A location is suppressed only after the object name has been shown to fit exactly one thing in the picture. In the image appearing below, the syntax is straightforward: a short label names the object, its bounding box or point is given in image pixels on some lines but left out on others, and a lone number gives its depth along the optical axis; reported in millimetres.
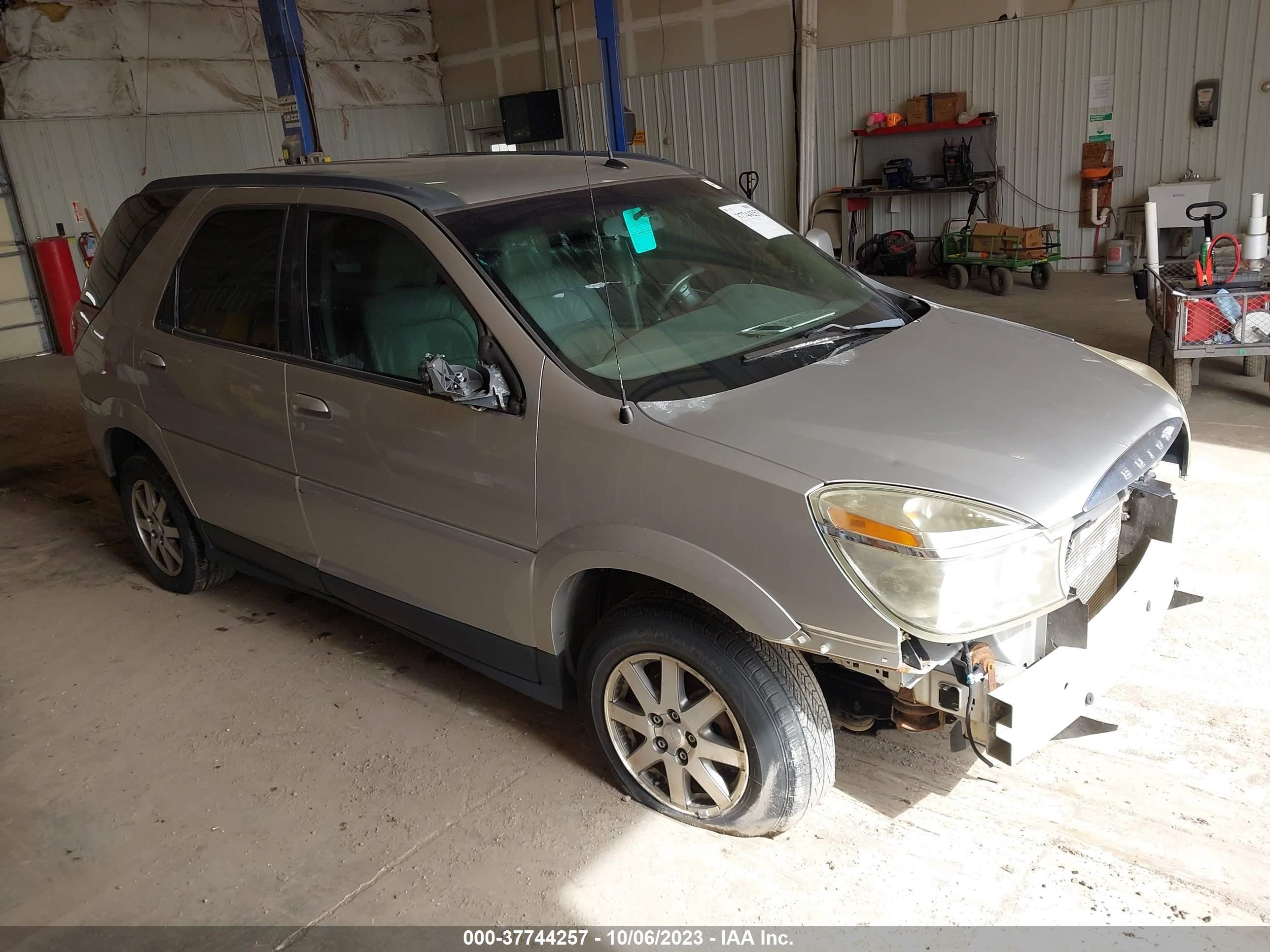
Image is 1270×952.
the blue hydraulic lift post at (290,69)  8648
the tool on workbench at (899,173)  11289
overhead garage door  10953
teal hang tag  2834
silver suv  2029
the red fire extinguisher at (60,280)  10758
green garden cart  9781
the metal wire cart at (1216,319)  5250
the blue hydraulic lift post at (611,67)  8914
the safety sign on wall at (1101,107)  10367
